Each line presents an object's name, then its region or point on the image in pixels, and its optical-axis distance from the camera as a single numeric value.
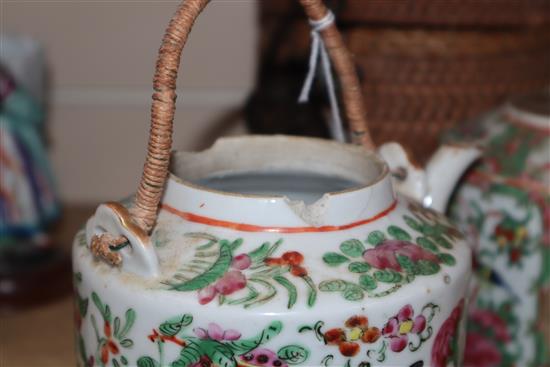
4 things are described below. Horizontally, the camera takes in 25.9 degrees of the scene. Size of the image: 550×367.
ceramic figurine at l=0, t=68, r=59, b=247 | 0.54
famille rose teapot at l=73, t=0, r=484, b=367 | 0.33
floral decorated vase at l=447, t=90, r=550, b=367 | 0.45
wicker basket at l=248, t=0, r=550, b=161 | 0.53
